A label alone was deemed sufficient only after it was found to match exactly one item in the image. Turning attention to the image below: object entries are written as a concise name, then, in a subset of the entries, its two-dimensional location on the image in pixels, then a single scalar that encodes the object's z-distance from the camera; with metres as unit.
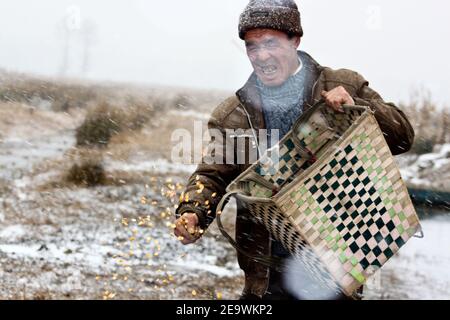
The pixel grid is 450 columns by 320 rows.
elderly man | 3.09
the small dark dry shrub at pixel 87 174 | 10.66
